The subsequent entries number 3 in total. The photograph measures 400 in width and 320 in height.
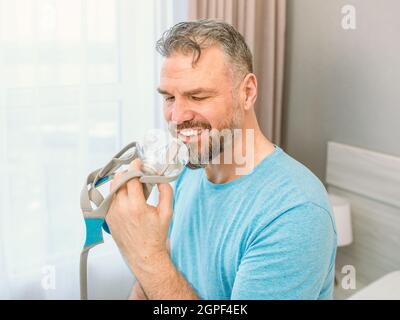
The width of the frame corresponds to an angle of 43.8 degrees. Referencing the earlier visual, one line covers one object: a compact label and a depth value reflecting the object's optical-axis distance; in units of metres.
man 0.94
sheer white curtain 1.62
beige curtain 2.01
